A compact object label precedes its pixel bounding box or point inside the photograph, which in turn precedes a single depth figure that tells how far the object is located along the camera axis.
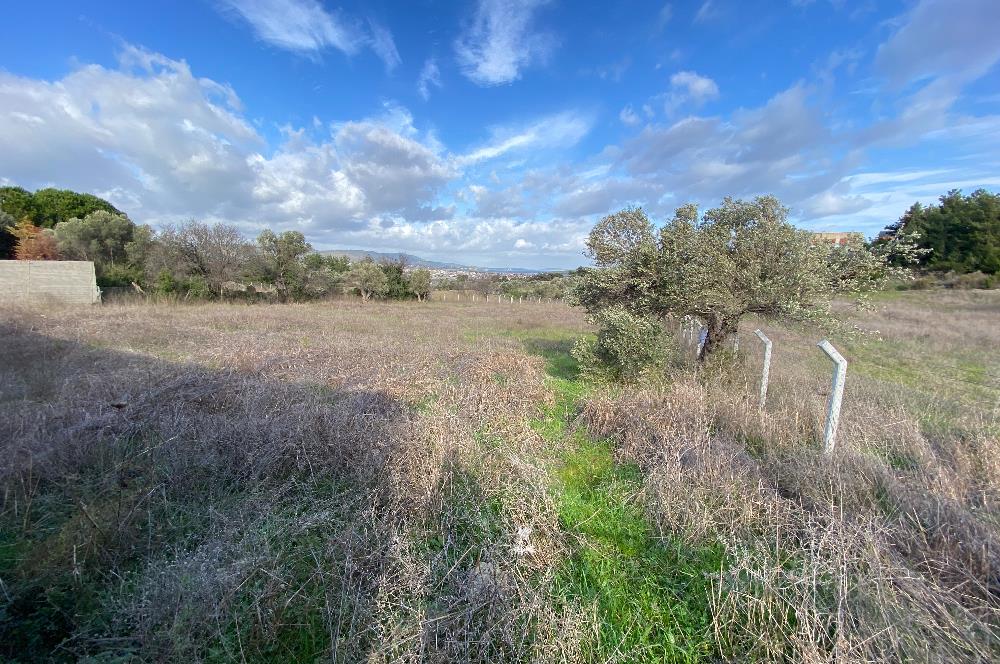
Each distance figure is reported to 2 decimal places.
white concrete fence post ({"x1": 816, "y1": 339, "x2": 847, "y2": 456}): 3.91
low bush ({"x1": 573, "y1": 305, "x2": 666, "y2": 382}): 7.48
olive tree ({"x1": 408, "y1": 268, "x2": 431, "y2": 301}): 33.59
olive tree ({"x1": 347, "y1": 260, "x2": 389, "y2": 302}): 31.25
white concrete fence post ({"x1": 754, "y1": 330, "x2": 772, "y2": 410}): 5.57
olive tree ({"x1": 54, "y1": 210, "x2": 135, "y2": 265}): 25.41
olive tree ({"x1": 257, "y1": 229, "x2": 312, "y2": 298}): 27.63
